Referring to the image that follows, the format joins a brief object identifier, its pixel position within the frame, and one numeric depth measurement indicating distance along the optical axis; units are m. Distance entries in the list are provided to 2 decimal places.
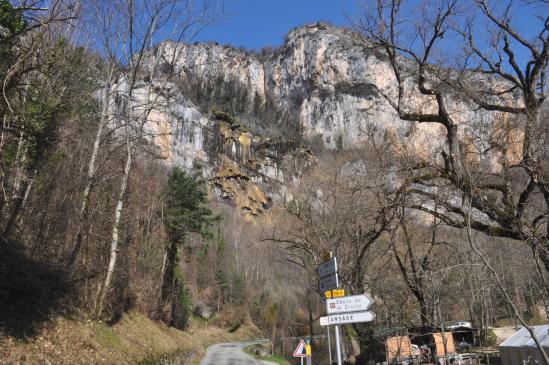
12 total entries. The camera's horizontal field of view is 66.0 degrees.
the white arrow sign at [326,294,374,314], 6.21
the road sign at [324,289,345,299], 6.79
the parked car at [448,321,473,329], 32.22
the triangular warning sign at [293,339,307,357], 13.58
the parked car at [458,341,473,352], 28.96
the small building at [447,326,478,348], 31.14
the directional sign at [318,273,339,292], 6.56
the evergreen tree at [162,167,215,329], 26.25
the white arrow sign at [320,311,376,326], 6.04
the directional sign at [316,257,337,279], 6.60
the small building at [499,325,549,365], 18.98
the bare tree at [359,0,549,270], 6.36
